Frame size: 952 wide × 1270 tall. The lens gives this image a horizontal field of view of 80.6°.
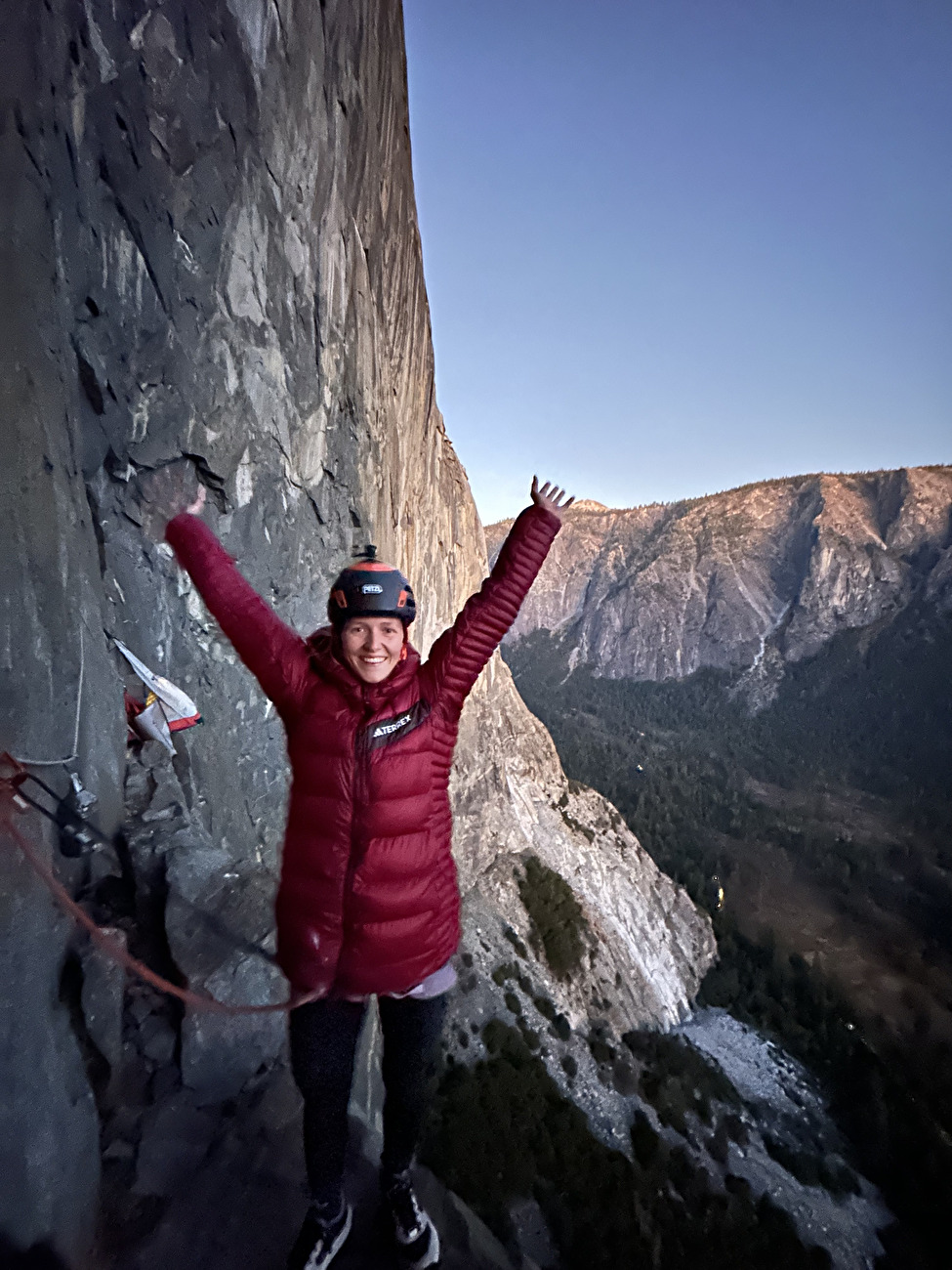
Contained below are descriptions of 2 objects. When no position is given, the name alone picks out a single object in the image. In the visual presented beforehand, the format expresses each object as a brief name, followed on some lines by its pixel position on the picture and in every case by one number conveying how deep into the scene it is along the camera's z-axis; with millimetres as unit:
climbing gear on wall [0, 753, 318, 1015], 2412
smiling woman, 2455
